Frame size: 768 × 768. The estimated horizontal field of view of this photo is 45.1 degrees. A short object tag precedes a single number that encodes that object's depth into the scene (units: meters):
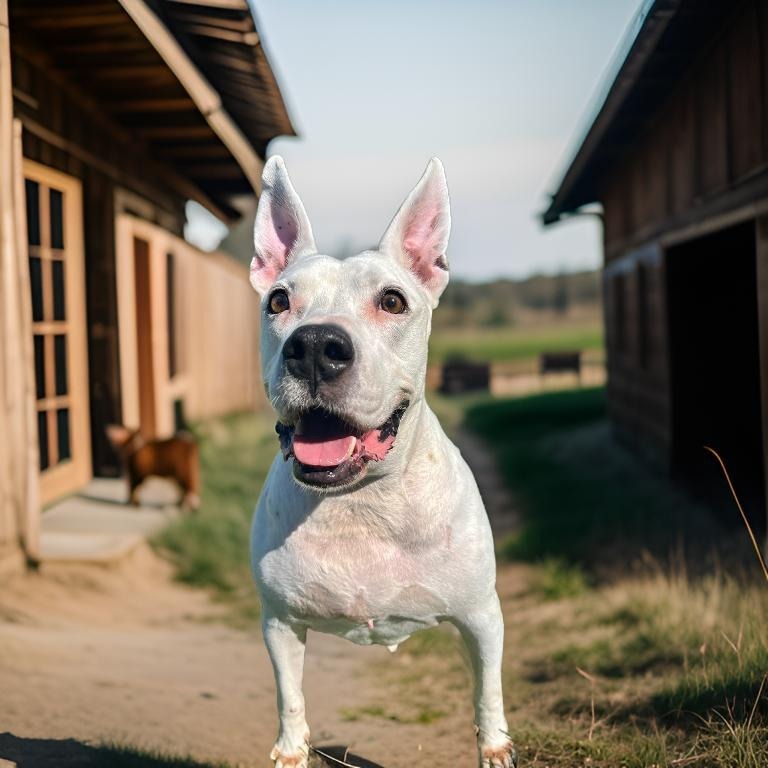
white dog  2.46
